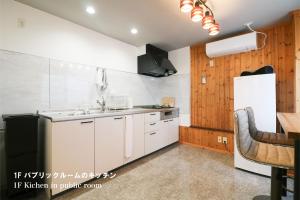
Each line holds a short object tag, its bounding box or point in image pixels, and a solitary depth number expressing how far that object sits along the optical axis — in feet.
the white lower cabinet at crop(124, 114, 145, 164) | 8.04
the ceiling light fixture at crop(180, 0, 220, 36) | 5.11
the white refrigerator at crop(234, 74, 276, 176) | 6.97
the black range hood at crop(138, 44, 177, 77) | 11.01
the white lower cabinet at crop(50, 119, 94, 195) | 5.43
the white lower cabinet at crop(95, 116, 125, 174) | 6.70
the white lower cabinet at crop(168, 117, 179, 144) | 11.19
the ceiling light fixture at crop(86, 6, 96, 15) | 6.80
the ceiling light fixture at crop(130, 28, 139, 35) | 8.91
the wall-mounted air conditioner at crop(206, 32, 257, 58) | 8.70
